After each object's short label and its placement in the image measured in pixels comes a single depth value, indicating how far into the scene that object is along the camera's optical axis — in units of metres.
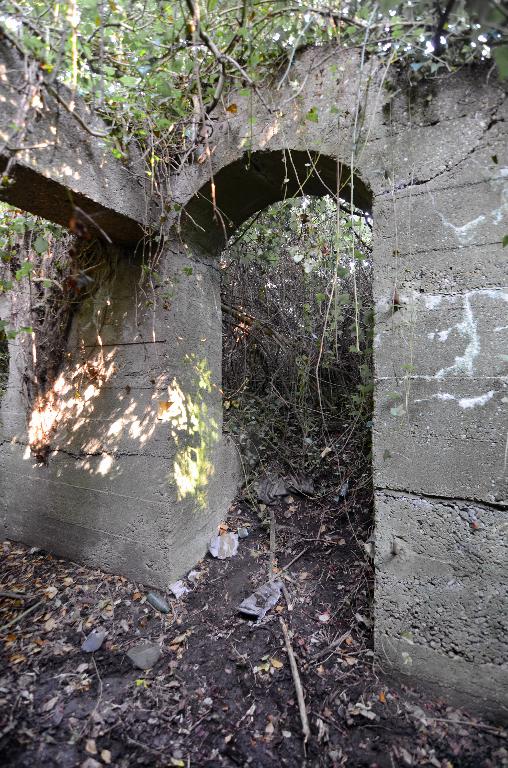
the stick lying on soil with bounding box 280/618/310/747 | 1.85
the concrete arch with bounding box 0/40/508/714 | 1.88
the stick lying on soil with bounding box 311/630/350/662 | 2.18
